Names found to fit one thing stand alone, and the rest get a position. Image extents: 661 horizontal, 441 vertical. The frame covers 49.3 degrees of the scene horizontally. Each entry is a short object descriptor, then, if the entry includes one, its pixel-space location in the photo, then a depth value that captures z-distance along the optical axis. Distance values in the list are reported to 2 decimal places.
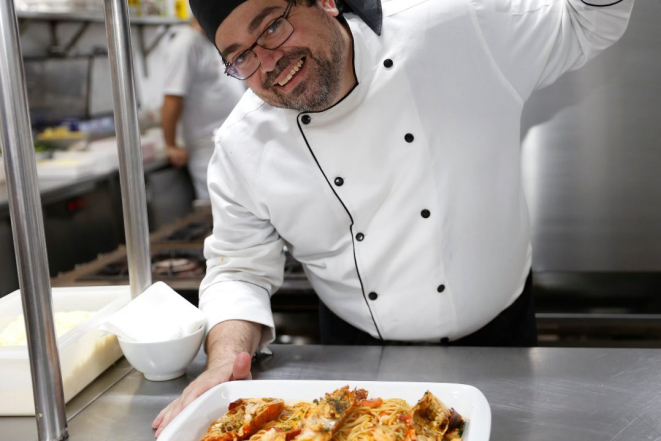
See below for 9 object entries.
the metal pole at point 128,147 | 1.59
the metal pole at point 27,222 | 1.14
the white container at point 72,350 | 1.35
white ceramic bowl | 1.51
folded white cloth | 1.52
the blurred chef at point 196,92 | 4.45
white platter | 1.15
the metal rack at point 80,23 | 5.07
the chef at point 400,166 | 1.76
